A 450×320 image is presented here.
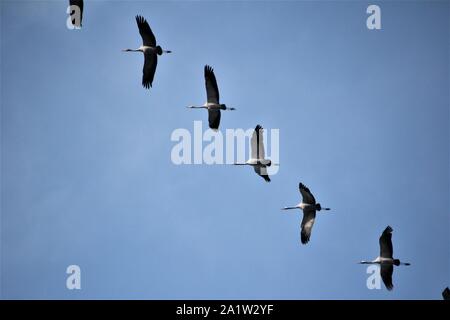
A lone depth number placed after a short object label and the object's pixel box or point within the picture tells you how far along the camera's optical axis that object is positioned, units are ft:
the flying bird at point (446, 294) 101.81
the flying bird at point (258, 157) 101.19
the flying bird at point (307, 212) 104.19
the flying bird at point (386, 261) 99.91
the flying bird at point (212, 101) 100.01
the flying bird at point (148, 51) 98.32
